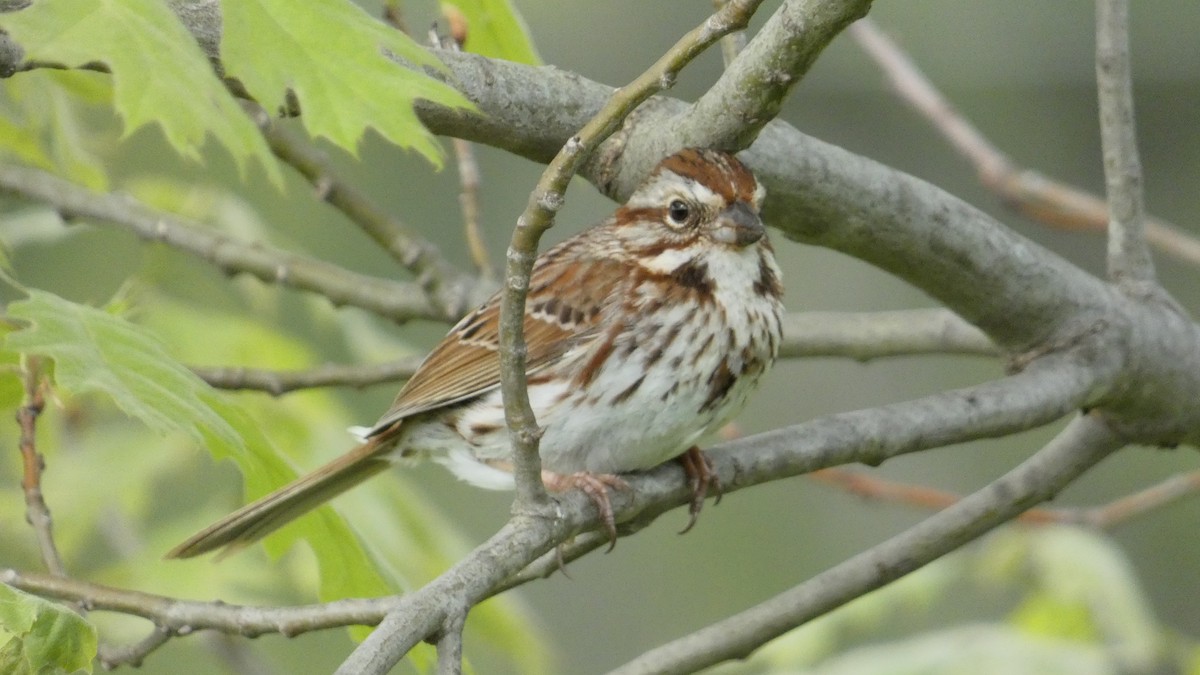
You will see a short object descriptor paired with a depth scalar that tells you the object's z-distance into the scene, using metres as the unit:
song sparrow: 4.97
